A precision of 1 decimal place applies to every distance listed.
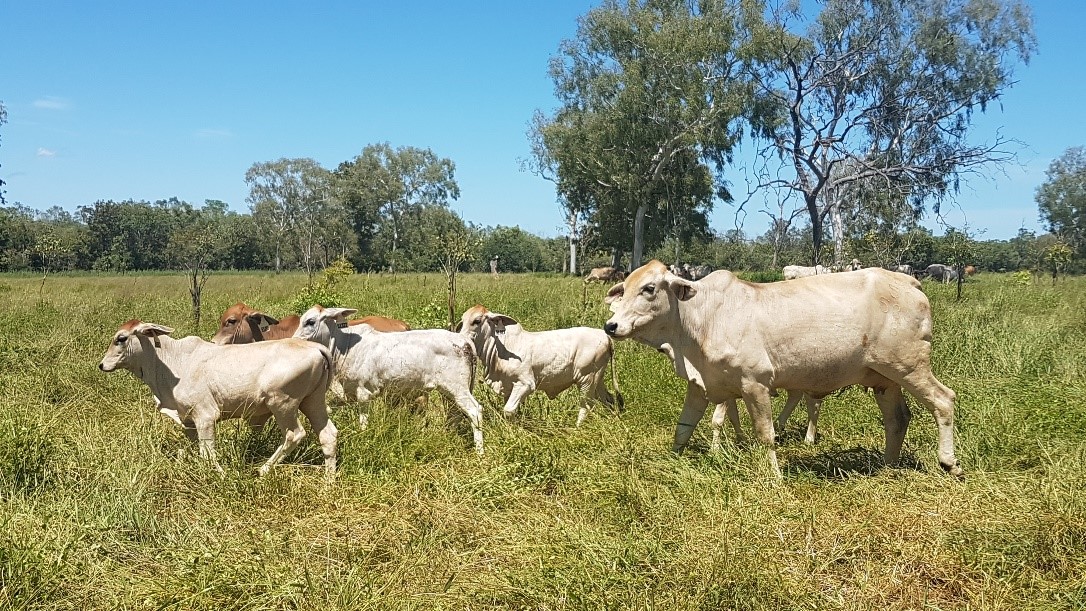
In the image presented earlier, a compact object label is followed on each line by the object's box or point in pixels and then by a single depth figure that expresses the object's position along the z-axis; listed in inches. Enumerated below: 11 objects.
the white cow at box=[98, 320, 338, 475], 247.1
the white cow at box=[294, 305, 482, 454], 308.5
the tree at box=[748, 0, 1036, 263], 1355.8
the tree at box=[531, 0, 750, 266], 1325.0
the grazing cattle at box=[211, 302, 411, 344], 378.3
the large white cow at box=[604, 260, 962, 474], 239.8
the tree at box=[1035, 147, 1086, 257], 2794.8
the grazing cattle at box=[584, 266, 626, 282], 1677.0
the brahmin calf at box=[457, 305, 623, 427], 345.7
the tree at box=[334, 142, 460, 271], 2839.6
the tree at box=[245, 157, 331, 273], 2950.3
